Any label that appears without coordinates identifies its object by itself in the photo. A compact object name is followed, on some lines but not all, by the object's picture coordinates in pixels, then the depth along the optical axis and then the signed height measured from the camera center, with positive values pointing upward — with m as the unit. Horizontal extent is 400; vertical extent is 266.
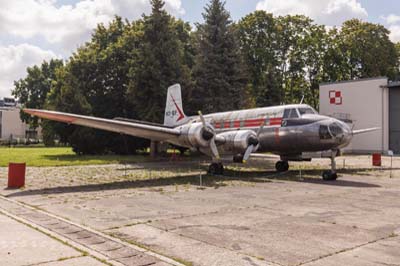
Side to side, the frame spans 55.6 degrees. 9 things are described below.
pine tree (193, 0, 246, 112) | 33.19 +7.38
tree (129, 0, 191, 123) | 31.78 +6.81
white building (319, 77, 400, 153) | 40.00 +4.57
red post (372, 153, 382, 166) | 25.38 -0.47
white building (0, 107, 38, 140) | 102.56 +4.58
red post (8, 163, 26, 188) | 14.01 -1.16
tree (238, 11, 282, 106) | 56.16 +16.16
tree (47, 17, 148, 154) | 36.47 +6.28
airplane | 16.45 +0.72
